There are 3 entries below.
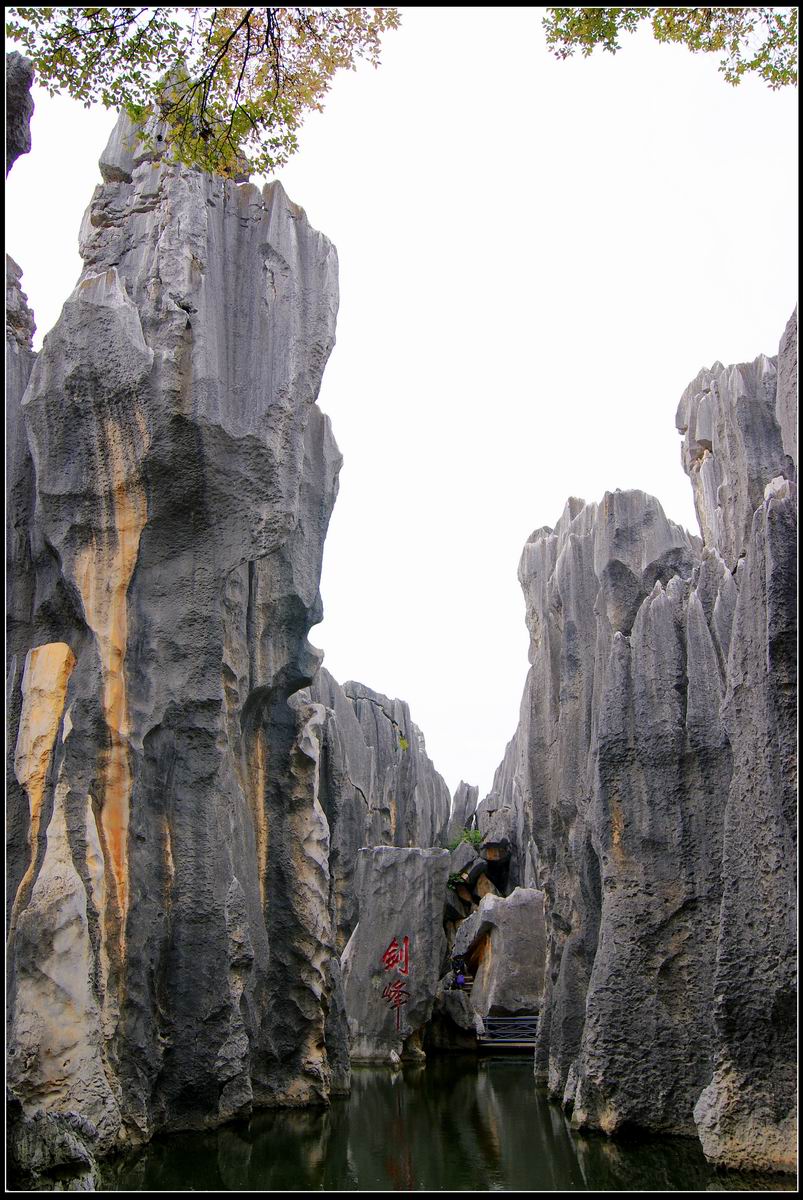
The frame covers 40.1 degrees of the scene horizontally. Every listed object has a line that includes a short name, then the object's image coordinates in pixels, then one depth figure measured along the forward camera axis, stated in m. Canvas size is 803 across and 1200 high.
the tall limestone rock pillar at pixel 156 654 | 10.12
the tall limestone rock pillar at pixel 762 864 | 8.12
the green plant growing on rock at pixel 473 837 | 34.32
